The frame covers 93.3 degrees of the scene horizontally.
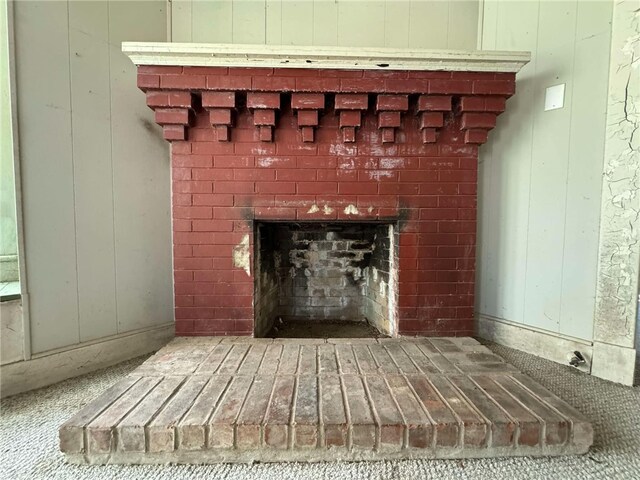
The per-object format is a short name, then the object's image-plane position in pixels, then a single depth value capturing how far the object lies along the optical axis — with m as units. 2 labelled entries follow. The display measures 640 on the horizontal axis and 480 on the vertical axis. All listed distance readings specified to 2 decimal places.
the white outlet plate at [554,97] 2.01
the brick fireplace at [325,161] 1.91
